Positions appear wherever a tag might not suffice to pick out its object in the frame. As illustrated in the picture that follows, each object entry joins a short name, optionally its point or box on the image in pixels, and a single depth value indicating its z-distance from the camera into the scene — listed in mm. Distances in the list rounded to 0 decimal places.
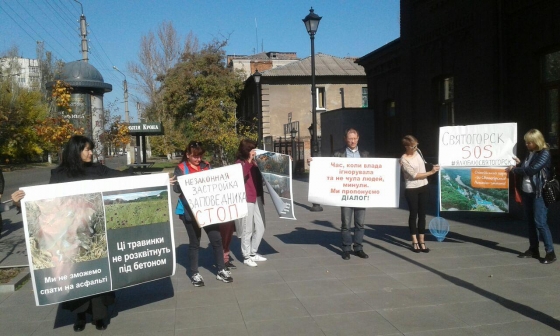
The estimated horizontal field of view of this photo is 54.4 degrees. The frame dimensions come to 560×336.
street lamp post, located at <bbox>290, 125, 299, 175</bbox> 28064
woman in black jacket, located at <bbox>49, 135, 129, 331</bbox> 5379
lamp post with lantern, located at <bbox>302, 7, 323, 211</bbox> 15484
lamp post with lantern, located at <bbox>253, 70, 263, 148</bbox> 25016
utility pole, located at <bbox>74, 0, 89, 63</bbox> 20125
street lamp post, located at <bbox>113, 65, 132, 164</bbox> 40862
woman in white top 8391
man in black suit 8188
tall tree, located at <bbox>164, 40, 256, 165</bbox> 42969
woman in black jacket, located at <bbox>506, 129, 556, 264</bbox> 7484
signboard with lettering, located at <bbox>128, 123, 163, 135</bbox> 29922
